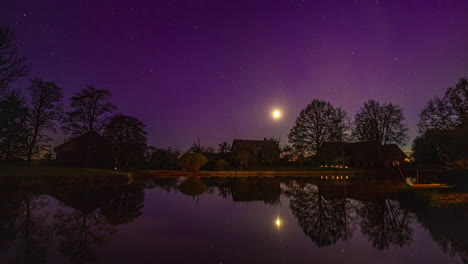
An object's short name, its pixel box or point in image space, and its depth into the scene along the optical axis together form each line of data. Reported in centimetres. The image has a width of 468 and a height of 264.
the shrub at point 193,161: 3491
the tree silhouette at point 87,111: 2922
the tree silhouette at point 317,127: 4319
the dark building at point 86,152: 3384
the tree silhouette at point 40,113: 2789
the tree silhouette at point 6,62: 1591
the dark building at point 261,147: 5181
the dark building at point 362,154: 4375
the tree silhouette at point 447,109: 2428
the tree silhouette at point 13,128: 2467
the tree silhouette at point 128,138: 3655
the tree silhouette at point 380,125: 4225
